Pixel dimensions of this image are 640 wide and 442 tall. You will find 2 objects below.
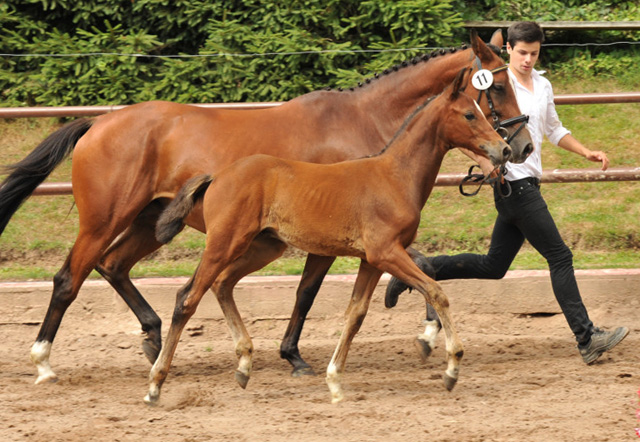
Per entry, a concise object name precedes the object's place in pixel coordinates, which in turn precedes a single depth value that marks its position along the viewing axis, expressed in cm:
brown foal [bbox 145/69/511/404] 987
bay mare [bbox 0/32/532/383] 1123
